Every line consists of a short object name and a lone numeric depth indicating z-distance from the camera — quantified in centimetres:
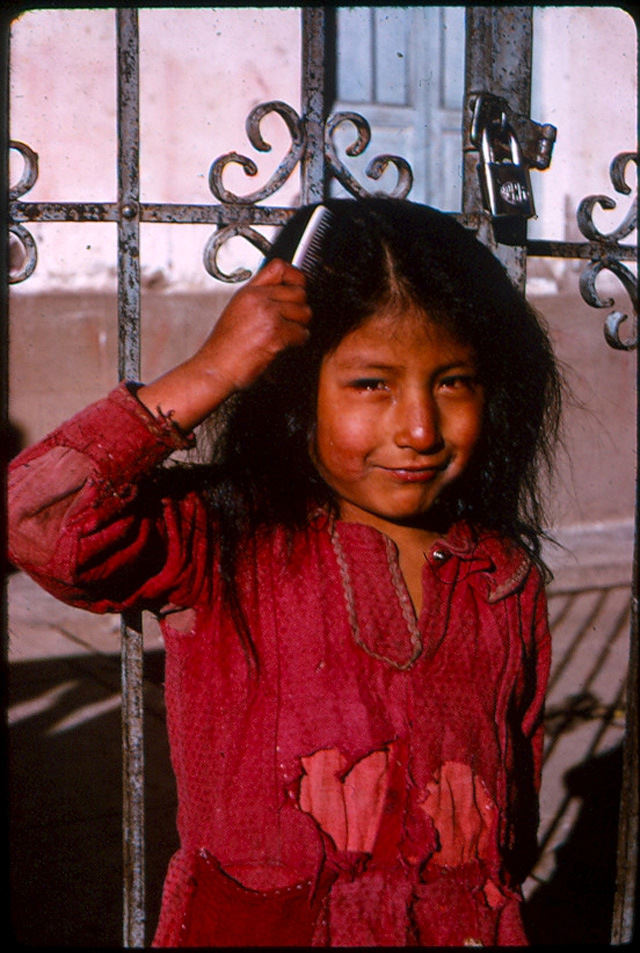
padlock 176
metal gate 172
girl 167
